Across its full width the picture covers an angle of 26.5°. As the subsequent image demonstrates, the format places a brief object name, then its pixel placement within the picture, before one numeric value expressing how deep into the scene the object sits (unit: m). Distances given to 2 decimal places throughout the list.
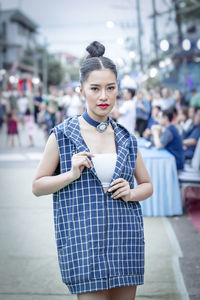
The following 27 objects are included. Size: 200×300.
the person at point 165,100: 14.08
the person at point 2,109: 25.16
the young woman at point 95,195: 1.96
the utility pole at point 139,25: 29.11
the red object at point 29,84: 39.55
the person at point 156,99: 14.44
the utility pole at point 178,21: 21.07
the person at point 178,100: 15.15
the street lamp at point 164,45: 17.01
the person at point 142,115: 10.80
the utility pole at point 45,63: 55.58
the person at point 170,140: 6.46
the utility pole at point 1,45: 52.35
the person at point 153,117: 9.72
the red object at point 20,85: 37.47
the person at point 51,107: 14.45
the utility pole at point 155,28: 22.62
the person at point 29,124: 14.68
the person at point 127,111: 8.99
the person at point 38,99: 19.95
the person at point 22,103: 21.88
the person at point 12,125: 14.91
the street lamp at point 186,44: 16.62
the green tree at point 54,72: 64.31
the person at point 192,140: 8.40
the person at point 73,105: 13.25
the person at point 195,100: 13.01
